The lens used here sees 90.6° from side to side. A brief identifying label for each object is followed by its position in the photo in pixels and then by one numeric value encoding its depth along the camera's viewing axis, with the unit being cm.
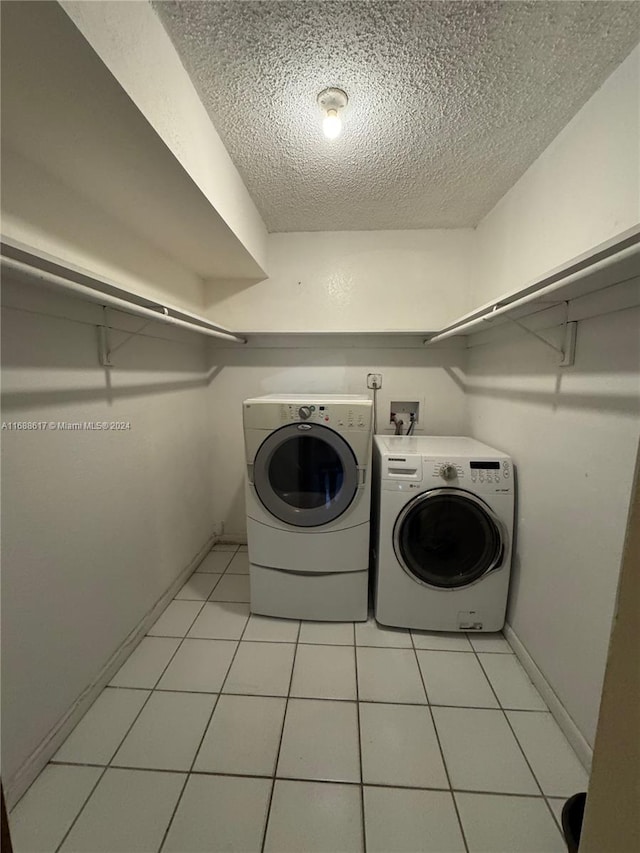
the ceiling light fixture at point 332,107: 111
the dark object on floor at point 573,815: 84
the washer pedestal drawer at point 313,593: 168
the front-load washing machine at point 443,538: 153
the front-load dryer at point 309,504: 158
